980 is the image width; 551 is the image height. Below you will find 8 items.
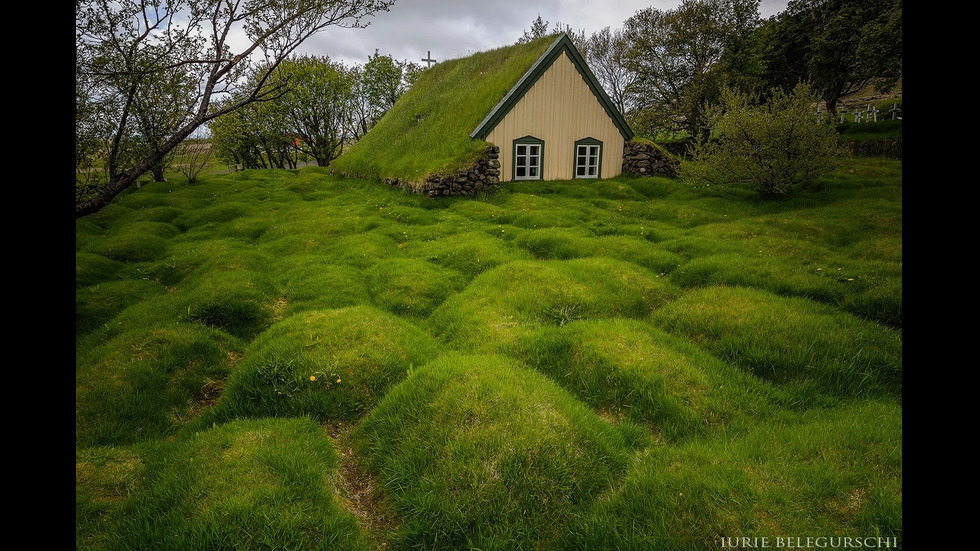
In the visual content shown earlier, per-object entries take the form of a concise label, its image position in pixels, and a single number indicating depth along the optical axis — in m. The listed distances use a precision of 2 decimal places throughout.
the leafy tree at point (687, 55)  33.84
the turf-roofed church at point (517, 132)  19.91
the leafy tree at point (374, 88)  43.97
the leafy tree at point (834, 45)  28.14
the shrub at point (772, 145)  15.20
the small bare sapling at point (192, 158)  26.61
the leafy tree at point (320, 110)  36.66
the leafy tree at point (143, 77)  7.38
